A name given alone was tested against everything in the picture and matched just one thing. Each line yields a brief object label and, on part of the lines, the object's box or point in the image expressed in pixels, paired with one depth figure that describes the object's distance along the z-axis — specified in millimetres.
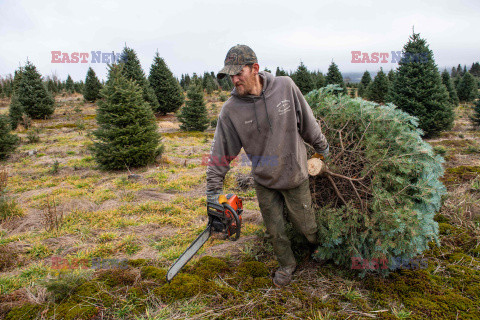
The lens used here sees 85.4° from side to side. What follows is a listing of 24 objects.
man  2457
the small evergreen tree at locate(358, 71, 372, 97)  29609
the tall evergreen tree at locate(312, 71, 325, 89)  23728
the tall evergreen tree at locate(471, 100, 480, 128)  12720
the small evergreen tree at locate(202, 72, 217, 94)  36875
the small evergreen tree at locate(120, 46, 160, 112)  19297
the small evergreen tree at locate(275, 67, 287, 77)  37300
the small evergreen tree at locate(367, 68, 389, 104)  21280
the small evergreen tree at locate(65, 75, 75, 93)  40875
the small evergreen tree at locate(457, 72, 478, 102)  23719
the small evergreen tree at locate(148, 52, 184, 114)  21031
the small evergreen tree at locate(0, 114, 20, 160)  9898
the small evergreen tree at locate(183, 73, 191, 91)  53512
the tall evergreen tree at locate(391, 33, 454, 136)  10891
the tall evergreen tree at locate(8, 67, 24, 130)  15820
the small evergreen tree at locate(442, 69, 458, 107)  20109
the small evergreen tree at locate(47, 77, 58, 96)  37475
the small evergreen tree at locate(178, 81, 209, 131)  15812
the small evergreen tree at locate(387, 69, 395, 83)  24531
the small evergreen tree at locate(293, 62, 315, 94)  19614
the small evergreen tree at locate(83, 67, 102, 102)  26422
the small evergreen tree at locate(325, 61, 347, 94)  19688
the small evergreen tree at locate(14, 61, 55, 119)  20000
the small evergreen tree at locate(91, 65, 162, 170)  7949
